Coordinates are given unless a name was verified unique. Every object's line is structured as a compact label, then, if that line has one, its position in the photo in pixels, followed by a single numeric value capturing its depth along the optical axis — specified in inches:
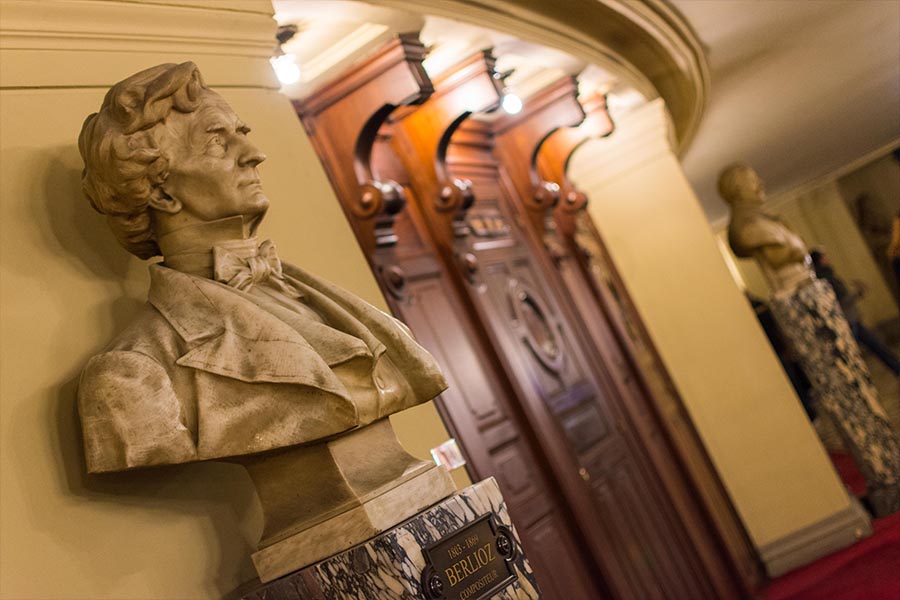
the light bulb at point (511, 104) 219.5
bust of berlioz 78.2
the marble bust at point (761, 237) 278.5
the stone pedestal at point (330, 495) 81.8
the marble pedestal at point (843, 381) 272.7
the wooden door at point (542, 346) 189.8
